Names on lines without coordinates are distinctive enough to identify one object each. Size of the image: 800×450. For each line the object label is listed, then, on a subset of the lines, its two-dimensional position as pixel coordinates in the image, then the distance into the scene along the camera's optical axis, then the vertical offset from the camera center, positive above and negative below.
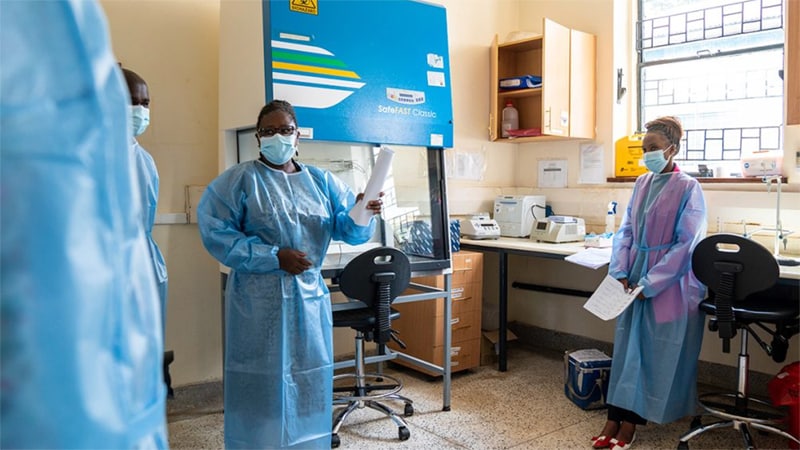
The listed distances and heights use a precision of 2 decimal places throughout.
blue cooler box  3.17 -1.02
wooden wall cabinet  3.97 +0.72
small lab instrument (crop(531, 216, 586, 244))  3.82 -0.27
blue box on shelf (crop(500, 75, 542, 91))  4.11 +0.74
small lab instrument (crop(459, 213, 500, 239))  4.02 -0.26
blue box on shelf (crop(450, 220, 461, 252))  3.79 -0.30
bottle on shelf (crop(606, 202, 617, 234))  3.83 -0.20
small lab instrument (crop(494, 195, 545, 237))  4.20 -0.17
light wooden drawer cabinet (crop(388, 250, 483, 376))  3.56 -0.81
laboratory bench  3.51 -0.38
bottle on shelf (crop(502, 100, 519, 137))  4.41 +0.52
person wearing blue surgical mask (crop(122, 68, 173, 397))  2.38 +0.10
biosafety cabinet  2.74 +0.49
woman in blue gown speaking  2.18 -0.38
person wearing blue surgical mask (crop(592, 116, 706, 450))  2.59 -0.51
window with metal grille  3.57 +0.70
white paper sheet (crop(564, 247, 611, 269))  3.09 -0.37
